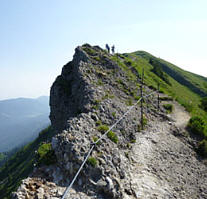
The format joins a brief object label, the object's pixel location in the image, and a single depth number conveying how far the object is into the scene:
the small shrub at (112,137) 13.54
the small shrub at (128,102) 21.84
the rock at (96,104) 16.83
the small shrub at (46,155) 10.26
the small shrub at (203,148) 16.67
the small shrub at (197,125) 19.71
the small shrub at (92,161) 9.84
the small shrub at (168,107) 26.63
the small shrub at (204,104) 42.23
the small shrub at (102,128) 13.61
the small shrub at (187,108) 28.92
